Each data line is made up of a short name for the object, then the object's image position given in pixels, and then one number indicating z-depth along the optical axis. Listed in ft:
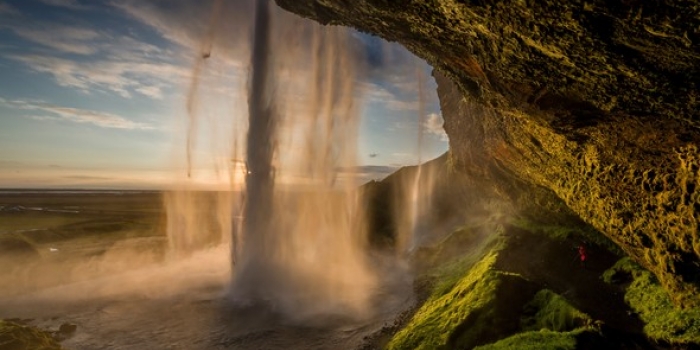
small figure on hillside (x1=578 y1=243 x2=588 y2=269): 53.96
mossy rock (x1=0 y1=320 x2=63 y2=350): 41.48
